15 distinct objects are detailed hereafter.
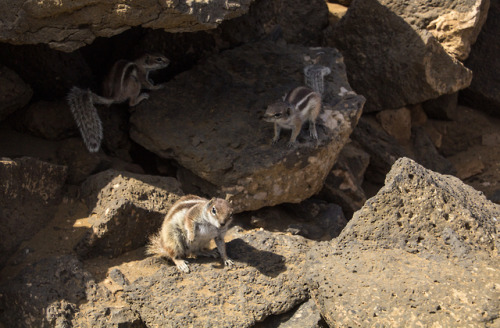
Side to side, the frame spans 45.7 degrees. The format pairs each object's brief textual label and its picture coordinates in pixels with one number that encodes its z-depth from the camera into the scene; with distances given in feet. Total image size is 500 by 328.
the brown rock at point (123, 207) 19.88
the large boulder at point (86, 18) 18.76
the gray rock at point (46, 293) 17.15
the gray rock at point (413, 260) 14.70
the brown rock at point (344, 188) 26.21
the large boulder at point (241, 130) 22.67
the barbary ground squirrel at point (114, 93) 22.80
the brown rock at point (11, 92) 21.61
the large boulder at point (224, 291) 16.86
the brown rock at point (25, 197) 19.31
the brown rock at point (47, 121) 23.12
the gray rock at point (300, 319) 16.69
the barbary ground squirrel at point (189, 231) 18.69
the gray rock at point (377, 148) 29.30
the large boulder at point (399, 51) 29.40
